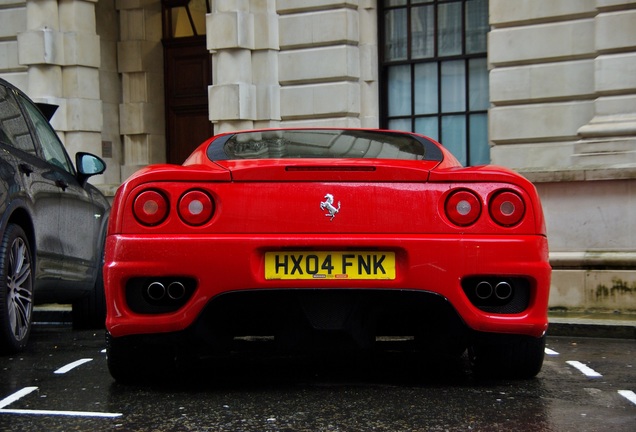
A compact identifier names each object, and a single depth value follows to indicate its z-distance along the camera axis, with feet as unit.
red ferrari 16.57
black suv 22.31
